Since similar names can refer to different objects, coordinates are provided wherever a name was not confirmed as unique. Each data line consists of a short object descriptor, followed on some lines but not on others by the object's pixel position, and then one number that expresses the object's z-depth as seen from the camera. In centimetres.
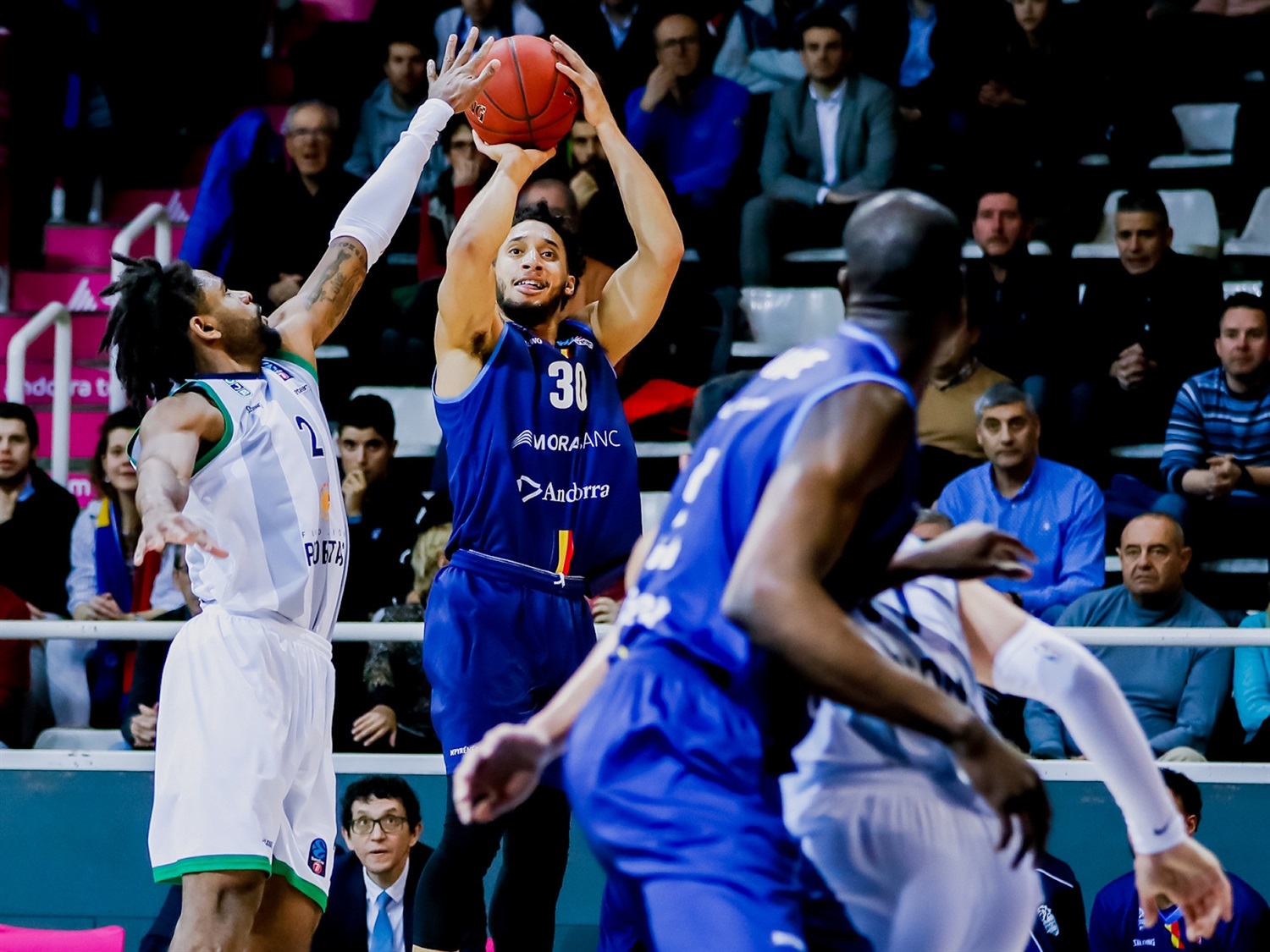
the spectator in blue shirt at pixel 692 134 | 1767
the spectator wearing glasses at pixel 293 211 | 1731
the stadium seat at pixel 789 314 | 1761
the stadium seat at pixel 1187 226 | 1750
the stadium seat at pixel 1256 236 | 1736
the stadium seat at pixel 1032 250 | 1717
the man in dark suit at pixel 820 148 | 1758
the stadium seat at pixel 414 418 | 1755
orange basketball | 1043
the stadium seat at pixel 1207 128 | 1912
